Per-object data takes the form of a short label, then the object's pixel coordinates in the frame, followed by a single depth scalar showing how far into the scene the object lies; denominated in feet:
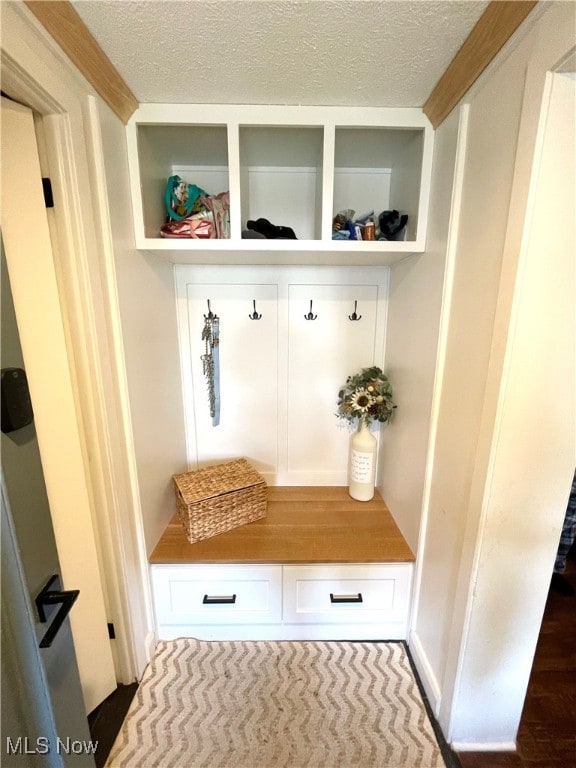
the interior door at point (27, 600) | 2.22
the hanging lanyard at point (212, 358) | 5.82
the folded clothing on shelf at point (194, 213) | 4.54
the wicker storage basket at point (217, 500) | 5.05
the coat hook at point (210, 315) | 5.79
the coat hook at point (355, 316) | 5.84
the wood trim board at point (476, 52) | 2.63
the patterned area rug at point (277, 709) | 3.87
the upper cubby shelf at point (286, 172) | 4.02
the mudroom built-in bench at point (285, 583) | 4.83
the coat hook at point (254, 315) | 5.80
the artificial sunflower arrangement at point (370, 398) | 5.48
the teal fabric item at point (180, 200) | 4.65
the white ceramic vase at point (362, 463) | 5.76
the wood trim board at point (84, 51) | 2.64
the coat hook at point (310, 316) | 5.83
